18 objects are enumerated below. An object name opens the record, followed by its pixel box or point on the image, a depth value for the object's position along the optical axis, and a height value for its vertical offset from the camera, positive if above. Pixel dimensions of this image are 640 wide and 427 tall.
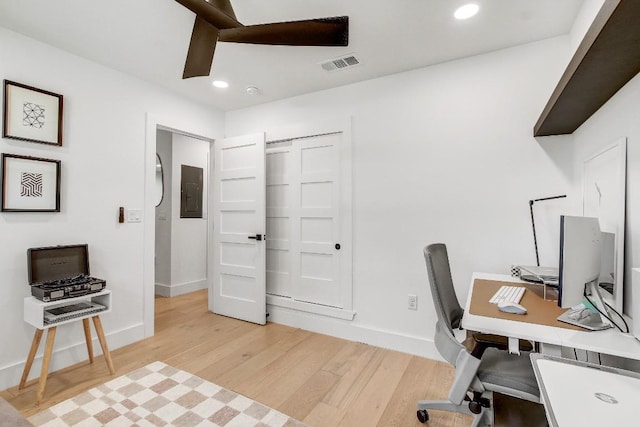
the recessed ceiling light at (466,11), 1.88 +1.30
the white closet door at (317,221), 3.07 -0.05
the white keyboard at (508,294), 1.61 -0.44
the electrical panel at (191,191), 4.59 +0.36
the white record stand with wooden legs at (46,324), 2.01 -0.75
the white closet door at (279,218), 3.40 -0.03
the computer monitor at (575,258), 1.17 -0.16
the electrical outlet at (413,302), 2.66 -0.75
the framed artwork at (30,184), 2.12 +0.22
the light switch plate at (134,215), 2.84 +0.00
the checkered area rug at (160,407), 1.78 -1.21
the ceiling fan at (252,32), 1.77 +1.13
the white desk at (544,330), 1.12 -0.46
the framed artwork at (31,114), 2.12 +0.73
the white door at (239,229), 3.34 -0.16
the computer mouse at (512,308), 1.41 -0.43
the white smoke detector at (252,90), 3.10 +1.30
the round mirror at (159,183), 4.61 +0.49
